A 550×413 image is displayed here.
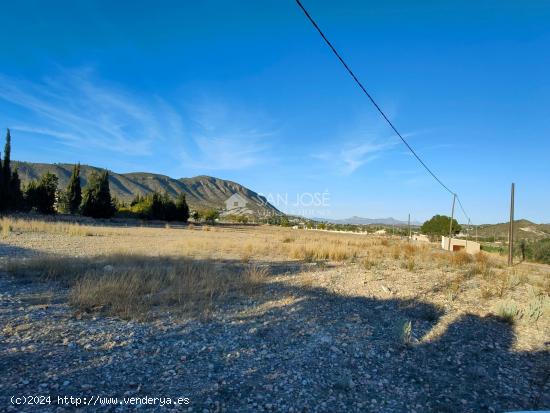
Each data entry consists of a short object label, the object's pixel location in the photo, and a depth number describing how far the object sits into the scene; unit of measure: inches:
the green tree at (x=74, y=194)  1455.5
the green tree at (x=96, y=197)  1386.6
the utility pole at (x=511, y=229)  734.5
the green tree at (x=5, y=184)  1088.8
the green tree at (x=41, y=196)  1277.1
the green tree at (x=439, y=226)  2252.0
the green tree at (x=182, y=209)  1895.9
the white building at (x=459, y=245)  1173.2
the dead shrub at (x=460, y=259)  638.5
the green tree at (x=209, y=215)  2251.5
